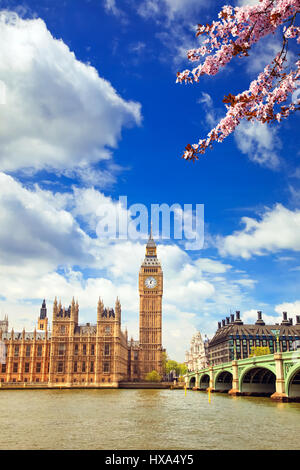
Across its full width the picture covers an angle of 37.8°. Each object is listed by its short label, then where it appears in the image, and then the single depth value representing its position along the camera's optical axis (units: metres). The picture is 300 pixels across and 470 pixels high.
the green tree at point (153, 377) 139.62
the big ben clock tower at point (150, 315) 154.25
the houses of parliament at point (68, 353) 126.19
